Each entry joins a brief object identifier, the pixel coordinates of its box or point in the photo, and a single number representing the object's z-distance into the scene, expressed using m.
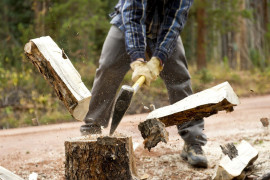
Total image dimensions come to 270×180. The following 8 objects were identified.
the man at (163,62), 6.23
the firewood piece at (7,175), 4.47
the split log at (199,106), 4.61
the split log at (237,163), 4.81
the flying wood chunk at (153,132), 4.66
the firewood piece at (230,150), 5.15
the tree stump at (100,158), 4.55
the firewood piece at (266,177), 4.50
